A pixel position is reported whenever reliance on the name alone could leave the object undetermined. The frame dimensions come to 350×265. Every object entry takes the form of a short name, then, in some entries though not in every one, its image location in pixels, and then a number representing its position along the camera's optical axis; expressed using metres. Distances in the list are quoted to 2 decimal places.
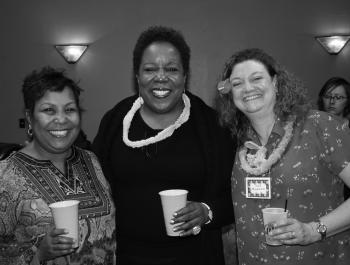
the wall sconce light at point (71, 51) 6.41
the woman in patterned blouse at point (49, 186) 1.70
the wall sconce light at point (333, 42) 6.51
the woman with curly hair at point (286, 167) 1.82
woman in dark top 2.09
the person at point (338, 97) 4.74
